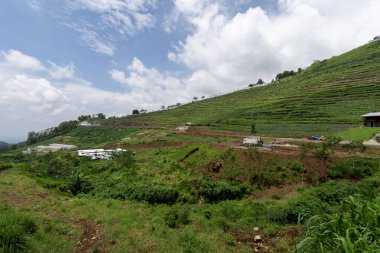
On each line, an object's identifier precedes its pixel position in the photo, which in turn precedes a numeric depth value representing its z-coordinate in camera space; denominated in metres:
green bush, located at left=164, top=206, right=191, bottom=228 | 12.18
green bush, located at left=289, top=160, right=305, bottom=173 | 18.09
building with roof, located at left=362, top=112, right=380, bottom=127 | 35.50
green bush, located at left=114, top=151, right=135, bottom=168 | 25.39
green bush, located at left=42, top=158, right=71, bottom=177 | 24.86
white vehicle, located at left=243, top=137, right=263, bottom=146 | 30.91
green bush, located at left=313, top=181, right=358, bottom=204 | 14.07
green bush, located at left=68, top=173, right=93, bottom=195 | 19.80
